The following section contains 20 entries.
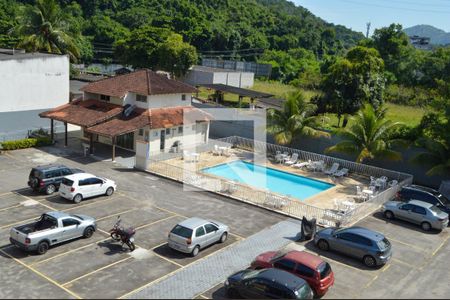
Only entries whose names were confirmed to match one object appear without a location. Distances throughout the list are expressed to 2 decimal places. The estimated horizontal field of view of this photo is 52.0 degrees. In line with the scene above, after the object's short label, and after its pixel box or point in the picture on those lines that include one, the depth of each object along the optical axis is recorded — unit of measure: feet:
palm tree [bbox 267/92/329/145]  124.36
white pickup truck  63.57
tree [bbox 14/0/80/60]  168.55
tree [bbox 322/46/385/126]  135.54
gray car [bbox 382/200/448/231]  83.41
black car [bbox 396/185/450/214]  91.79
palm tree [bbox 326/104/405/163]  111.14
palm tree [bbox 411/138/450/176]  102.94
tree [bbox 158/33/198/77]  225.56
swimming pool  105.29
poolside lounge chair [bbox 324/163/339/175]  114.84
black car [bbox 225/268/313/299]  49.93
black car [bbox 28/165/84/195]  87.71
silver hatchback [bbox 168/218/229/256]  66.13
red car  55.83
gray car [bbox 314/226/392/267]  66.59
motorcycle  66.74
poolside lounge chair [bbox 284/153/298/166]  121.29
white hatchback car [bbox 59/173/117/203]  84.66
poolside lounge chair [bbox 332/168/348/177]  113.09
